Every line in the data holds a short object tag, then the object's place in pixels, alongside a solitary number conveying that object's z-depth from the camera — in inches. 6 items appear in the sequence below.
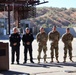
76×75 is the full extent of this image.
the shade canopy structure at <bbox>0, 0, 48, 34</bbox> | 1495.7
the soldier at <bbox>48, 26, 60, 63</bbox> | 437.8
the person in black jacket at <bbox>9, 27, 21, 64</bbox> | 425.4
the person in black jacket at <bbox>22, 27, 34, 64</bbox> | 429.8
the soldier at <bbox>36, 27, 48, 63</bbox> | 432.2
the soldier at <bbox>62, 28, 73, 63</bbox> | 445.4
